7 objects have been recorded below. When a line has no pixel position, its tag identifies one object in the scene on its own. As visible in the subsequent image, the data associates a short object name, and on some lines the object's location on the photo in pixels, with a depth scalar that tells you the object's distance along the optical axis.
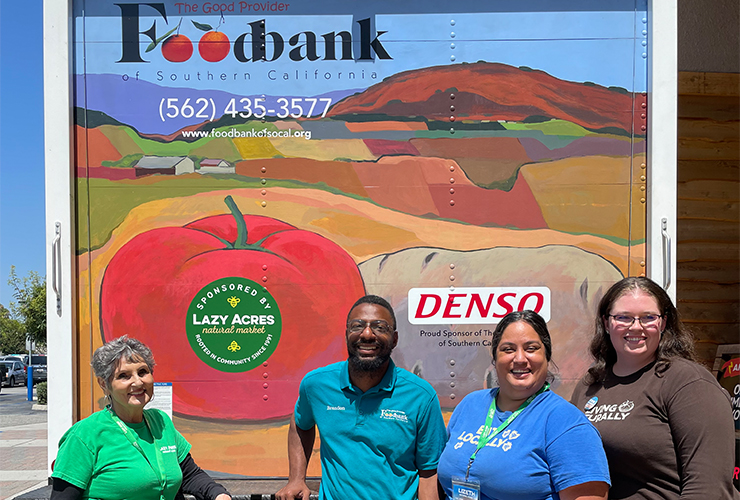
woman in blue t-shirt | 1.63
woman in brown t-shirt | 1.66
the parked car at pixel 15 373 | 27.69
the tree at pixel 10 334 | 45.71
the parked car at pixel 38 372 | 29.28
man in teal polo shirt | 2.05
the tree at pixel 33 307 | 25.58
